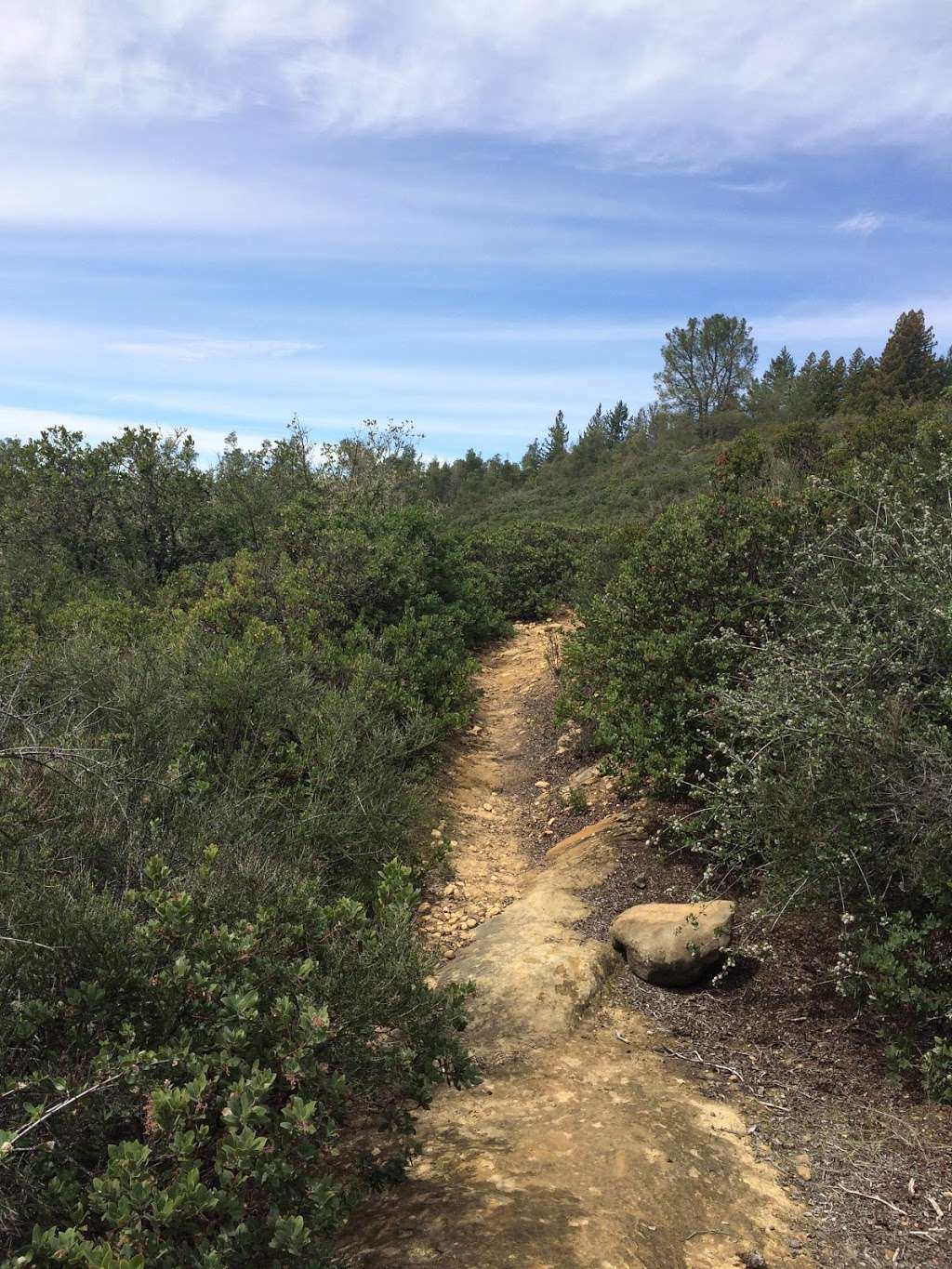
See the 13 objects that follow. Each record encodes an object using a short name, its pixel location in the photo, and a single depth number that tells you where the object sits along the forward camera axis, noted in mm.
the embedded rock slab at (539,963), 4109
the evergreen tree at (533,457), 66000
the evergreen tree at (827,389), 39219
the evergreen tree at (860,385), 32969
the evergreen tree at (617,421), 67188
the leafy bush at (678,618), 5777
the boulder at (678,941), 4281
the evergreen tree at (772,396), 43531
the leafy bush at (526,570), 15773
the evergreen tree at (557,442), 66562
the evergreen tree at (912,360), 36719
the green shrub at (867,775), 3488
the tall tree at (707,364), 52469
